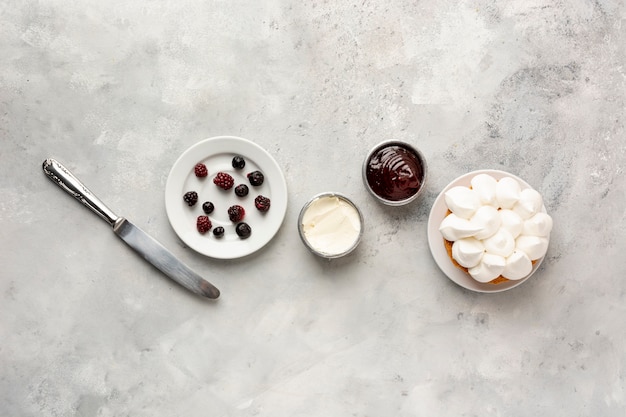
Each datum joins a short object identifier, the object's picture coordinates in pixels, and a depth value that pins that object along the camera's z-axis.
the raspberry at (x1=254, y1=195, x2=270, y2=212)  0.88
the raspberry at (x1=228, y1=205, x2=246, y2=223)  0.88
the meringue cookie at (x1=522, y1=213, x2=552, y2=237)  0.82
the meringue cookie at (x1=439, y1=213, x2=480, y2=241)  0.82
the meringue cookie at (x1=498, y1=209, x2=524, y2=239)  0.82
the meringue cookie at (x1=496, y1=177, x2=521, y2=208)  0.83
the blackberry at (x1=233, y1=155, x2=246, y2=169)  0.88
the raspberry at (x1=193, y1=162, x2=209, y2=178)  0.88
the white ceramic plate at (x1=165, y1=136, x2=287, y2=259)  0.87
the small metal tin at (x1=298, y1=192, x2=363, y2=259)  0.86
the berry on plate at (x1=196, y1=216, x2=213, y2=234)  0.88
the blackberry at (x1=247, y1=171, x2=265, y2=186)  0.88
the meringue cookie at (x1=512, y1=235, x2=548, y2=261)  0.82
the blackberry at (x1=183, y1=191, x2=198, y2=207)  0.88
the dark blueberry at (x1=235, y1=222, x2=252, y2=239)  0.88
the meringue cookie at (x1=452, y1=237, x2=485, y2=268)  0.82
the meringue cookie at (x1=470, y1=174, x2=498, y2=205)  0.83
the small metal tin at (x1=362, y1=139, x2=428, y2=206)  0.86
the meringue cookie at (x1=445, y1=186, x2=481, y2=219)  0.82
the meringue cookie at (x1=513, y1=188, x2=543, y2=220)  0.82
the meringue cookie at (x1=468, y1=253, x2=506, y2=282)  0.82
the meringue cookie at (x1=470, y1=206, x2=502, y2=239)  0.81
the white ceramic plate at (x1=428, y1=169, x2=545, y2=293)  0.87
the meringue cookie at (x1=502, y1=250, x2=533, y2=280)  0.82
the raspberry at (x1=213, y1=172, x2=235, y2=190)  0.88
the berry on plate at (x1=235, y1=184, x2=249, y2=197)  0.88
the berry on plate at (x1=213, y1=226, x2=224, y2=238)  0.88
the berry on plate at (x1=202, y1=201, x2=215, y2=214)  0.88
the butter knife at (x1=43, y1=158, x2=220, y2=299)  0.88
